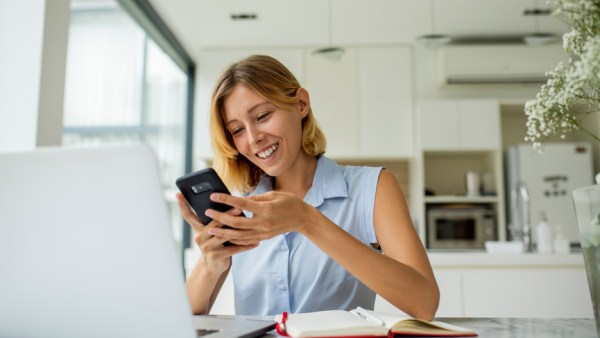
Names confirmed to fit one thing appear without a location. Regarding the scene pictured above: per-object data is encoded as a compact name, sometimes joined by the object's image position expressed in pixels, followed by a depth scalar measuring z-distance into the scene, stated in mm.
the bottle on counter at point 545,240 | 3189
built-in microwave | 4340
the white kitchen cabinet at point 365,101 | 4645
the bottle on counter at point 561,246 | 3195
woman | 1237
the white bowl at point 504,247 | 3248
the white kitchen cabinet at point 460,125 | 4422
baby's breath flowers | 783
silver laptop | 665
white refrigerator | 4316
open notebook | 836
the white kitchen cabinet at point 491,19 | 3977
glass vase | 839
